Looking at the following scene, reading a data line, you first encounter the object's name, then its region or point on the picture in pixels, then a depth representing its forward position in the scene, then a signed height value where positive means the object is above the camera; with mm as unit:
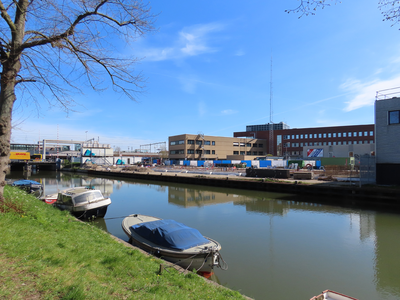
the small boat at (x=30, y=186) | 25508 -3278
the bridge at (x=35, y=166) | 85062 -4017
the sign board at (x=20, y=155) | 80594 -132
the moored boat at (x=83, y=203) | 17859 -3488
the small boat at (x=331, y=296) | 6629 -3720
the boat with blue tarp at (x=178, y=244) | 9383 -3539
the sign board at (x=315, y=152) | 68812 +847
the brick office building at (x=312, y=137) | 88125 +6946
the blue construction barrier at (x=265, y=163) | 67306 -2024
